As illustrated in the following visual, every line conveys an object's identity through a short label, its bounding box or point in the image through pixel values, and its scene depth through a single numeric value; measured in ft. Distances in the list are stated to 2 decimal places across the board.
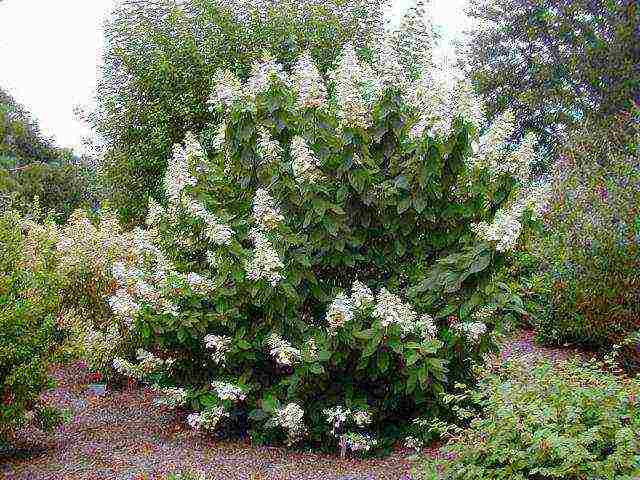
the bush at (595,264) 21.80
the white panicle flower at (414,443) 15.65
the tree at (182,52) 26.86
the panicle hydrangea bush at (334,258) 14.93
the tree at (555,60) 49.29
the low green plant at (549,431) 10.95
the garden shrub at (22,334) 15.08
